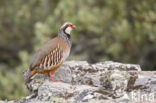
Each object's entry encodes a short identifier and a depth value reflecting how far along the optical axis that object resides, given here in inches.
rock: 518.0
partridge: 622.2
